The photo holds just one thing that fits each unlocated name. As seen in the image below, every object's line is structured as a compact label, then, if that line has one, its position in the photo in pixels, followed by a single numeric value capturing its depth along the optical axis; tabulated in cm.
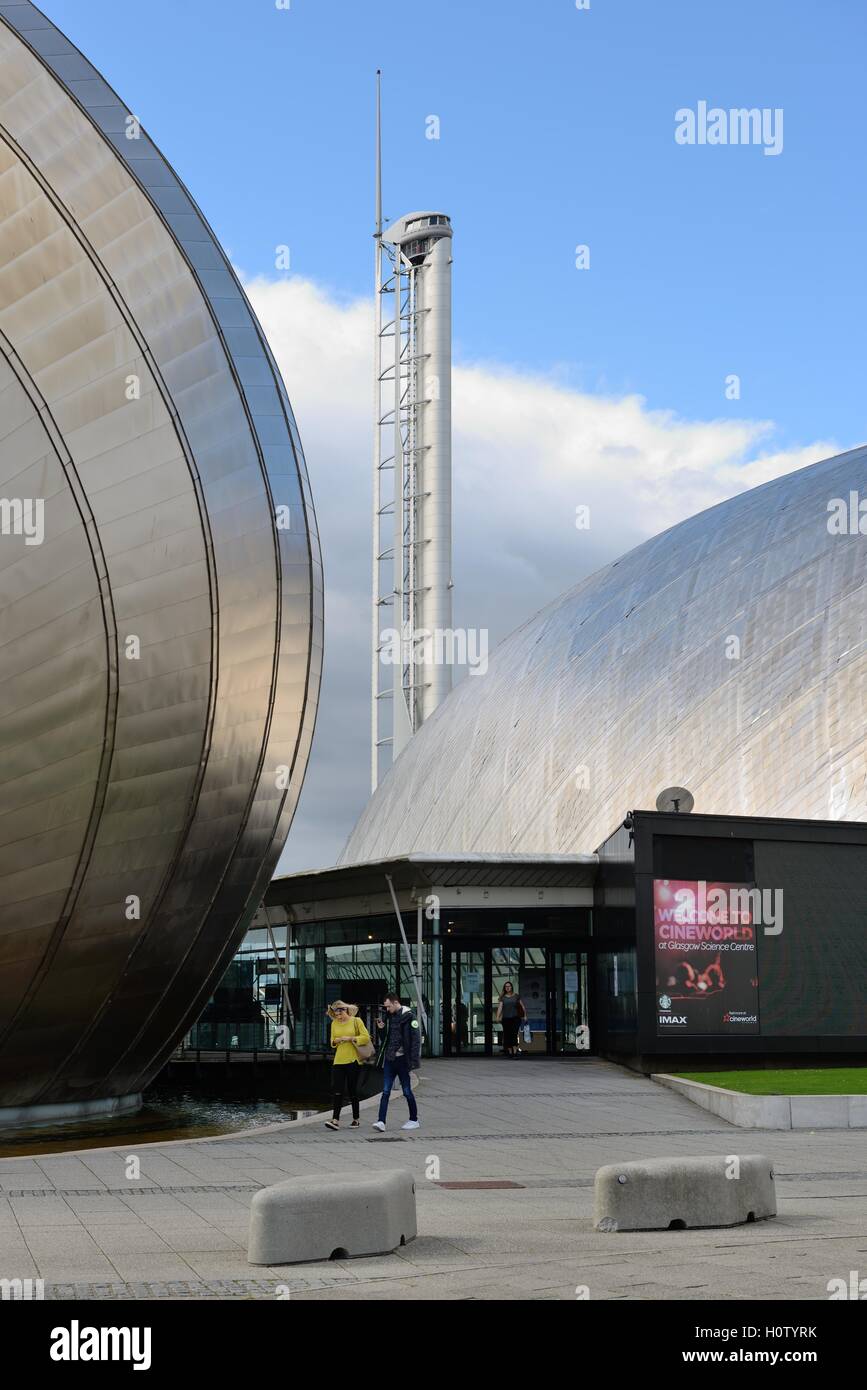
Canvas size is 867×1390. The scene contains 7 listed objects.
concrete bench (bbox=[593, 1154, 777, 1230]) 992
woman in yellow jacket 1777
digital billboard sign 2595
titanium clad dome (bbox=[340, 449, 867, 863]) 3064
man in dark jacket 1786
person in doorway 3106
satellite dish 2905
